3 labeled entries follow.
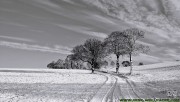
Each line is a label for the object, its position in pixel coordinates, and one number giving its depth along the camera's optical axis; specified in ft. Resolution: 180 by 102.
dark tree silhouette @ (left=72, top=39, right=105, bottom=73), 250.16
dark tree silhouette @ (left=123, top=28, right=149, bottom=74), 194.23
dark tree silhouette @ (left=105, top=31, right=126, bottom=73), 218.24
